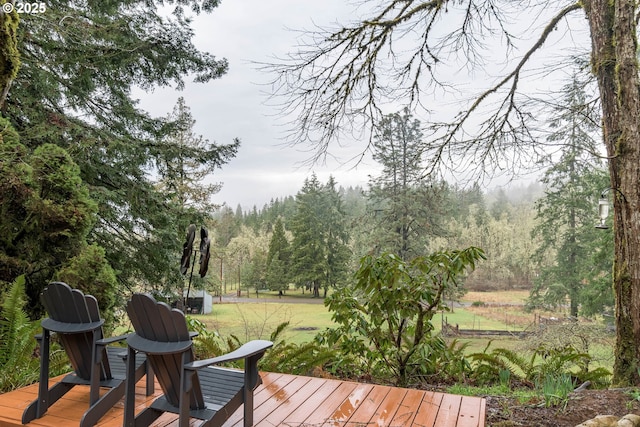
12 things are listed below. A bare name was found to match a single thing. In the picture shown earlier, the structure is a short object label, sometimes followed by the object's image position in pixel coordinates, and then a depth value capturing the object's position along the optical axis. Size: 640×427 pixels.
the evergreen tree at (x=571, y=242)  10.22
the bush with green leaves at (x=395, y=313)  3.35
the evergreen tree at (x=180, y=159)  5.67
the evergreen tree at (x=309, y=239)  13.92
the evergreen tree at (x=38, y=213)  3.93
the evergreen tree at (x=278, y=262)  14.43
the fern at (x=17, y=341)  2.91
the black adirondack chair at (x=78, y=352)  2.13
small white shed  11.16
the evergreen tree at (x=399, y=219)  12.05
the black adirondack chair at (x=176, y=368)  1.71
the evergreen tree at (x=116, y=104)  4.86
